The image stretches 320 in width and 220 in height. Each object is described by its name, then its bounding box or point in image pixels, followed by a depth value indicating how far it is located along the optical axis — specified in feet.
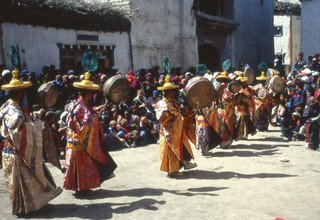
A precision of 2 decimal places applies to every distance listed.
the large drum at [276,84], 42.17
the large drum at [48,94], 23.53
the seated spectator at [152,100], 40.19
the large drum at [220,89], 31.93
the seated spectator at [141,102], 38.50
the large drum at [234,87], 33.65
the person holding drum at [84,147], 20.44
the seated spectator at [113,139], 35.60
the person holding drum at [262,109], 42.52
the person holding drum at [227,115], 32.91
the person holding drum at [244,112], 36.01
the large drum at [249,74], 46.18
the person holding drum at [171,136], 24.06
